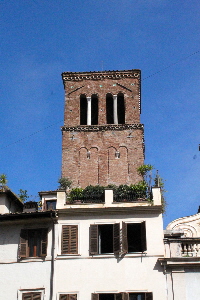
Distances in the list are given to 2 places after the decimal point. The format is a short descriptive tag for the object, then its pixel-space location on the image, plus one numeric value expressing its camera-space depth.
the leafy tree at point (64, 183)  35.34
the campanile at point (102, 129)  41.22
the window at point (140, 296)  22.53
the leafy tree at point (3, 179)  31.13
